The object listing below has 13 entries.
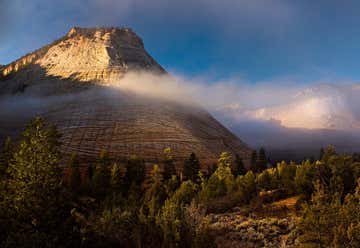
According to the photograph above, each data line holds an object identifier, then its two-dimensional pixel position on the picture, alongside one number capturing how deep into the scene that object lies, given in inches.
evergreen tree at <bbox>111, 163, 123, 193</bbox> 2367.1
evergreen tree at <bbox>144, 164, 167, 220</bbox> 1605.2
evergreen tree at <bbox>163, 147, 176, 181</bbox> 2824.8
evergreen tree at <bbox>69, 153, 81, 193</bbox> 2344.0
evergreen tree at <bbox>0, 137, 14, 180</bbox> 1391.9
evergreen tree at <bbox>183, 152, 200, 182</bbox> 2864.2
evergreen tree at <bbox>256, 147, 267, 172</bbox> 3388.3
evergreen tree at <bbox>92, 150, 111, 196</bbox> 2347.4
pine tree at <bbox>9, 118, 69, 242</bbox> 1001.5
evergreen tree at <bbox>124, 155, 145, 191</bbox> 2633.1
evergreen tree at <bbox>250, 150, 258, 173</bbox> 3382.9
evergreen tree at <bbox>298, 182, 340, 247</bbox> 847.1
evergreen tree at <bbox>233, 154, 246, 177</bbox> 3110.2
